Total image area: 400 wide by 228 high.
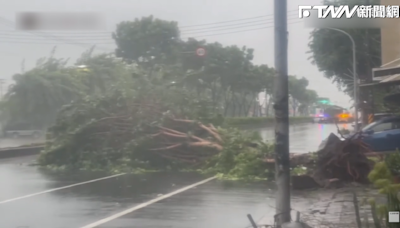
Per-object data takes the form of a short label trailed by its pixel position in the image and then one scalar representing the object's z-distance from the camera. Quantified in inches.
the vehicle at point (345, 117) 2413.4
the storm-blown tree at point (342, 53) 1127.7
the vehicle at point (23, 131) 1904.5
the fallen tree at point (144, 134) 795.4
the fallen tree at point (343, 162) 579.5
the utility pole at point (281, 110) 362.0
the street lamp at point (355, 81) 1096.4
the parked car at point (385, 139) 757.3
